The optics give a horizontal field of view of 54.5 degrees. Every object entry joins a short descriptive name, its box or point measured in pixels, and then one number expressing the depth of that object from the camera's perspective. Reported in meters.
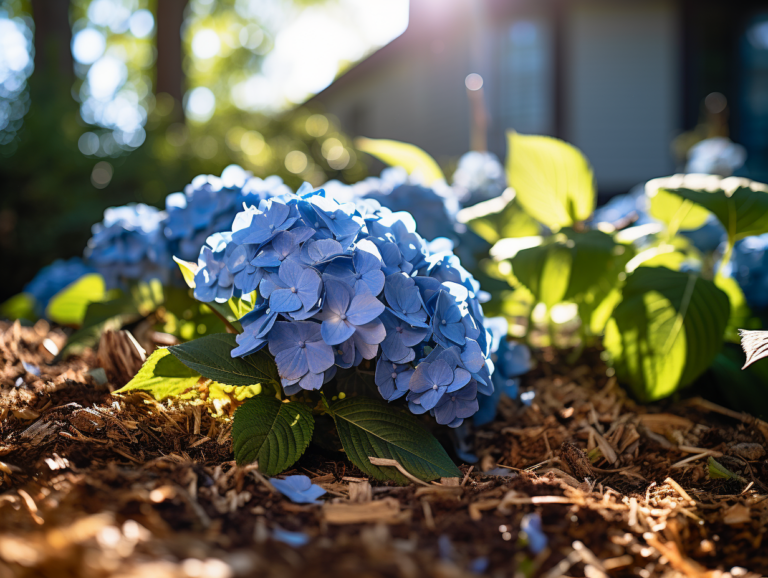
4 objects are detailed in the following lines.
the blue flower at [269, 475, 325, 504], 0.41
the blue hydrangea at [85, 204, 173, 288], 0.67
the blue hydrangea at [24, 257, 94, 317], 1.01
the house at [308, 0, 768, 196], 6.75
